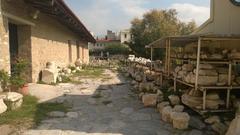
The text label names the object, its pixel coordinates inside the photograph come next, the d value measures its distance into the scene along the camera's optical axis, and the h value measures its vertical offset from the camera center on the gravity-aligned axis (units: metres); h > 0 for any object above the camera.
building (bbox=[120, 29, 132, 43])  46.04 +6.53
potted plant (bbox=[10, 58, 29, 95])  5.84 -0.55
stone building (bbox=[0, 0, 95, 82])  6.00 +1.33
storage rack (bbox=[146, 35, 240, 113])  4.57 -0.17
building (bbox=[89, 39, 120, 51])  42.89 +4.22
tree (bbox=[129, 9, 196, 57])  26.62 +5.53
